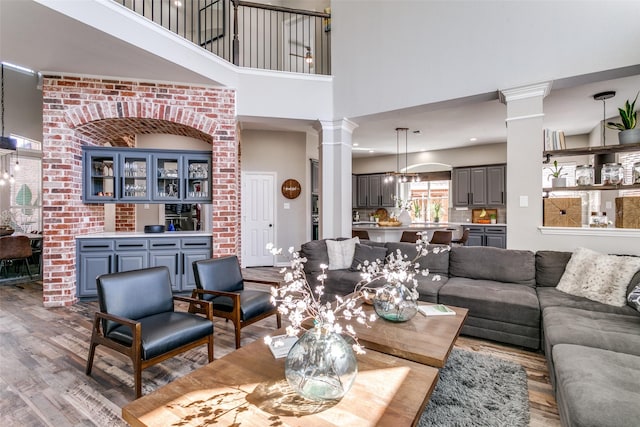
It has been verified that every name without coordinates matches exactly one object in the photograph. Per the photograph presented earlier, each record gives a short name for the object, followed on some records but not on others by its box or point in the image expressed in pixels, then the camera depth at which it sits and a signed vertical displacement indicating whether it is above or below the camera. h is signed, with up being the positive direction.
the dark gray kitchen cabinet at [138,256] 4.33 -0.61
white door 6.83 -0.10
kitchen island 6.39 -0.39
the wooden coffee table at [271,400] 1.24 -0.82
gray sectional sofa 1.44 -0.83
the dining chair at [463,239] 6.69 -0.59
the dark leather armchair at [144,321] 2.06 -0.82
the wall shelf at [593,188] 3.30 +0.26
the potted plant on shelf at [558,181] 3.74 +0.37
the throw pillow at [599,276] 2.71 -0.60
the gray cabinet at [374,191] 9.34 +0.62
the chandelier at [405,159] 6.88 +1.57
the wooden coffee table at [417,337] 1.85 -0.83
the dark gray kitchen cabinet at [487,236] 7.51 -0.59
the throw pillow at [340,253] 4.18 -0.56
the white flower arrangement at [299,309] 1.39 -0.44
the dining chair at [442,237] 5.86 -0.48
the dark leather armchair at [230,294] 2.77 -0.80
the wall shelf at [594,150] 3.33 +0.68
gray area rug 1.85 -1.22
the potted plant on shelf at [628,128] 3.29 +0.89
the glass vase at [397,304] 2.30 -0.68
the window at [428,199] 8.84 +0.37
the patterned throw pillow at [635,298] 2.46 -0.70
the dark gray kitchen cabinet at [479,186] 7.64 +0.65
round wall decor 6.96 +0.54
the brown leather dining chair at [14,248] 5.14 -0.57
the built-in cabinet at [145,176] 4.58 +0.56
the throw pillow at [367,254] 4.07 -0.55
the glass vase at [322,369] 1.36 -0.69
